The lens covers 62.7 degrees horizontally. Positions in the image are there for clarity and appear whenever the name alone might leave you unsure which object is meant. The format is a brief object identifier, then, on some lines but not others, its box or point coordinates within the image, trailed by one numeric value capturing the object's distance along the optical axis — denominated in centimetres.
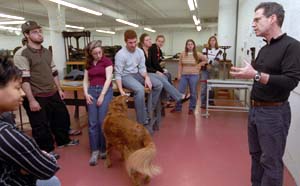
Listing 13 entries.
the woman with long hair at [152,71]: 372
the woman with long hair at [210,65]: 510
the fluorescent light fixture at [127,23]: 1053
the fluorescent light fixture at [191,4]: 730
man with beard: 259
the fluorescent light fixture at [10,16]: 579
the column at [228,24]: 656
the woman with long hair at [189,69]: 466
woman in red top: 278
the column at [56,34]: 666
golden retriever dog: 206
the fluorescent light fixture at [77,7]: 579
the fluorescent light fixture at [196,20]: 1205
